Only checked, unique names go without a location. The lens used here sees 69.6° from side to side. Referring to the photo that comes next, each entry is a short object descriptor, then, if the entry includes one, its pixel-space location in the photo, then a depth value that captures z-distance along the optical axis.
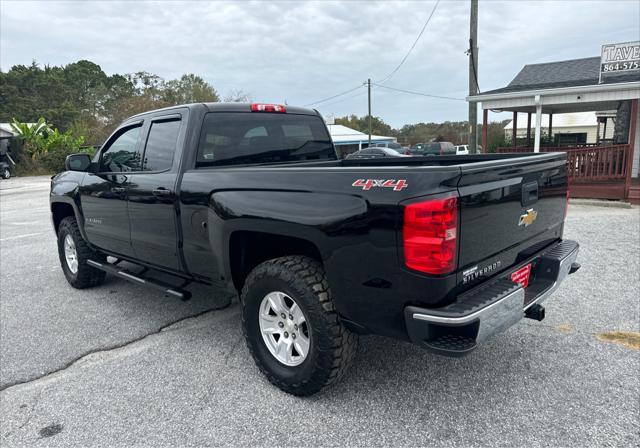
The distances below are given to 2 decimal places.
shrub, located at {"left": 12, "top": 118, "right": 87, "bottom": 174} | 30.95
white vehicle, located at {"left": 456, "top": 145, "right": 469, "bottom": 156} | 34.91
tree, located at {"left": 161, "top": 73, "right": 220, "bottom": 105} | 48.16
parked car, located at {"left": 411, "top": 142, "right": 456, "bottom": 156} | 31.10
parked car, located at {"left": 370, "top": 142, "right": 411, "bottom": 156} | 32.70
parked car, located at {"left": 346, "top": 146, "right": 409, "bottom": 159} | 23.93
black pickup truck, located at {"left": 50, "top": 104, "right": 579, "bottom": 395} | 2.32
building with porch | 11.36
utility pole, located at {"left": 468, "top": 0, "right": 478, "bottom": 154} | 15.03
